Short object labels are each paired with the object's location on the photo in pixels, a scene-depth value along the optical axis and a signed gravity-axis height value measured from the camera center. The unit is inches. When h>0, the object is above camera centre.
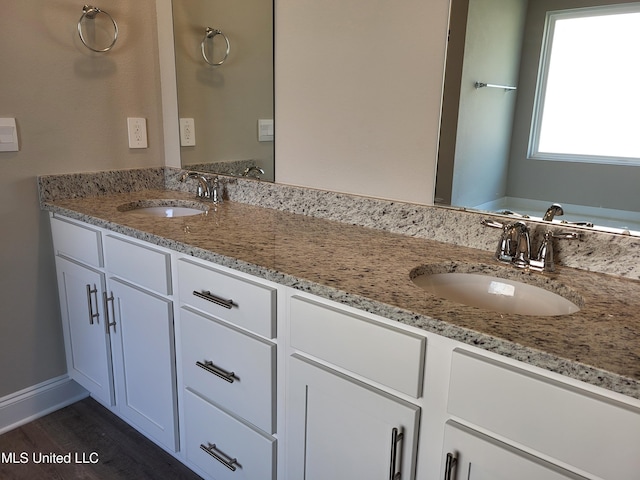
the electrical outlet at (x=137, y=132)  86.3 -1.8
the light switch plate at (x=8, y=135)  70.3 -2.4
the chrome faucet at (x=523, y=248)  48.8 -11.4
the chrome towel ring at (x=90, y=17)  76.6 +15.8
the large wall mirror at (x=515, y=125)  46.1 +0.7
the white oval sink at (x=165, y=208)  79.5 -13.7
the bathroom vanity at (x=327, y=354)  32.7 -19.1
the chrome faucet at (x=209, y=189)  80.7 -10.5
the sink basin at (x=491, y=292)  45.7 -15.3
